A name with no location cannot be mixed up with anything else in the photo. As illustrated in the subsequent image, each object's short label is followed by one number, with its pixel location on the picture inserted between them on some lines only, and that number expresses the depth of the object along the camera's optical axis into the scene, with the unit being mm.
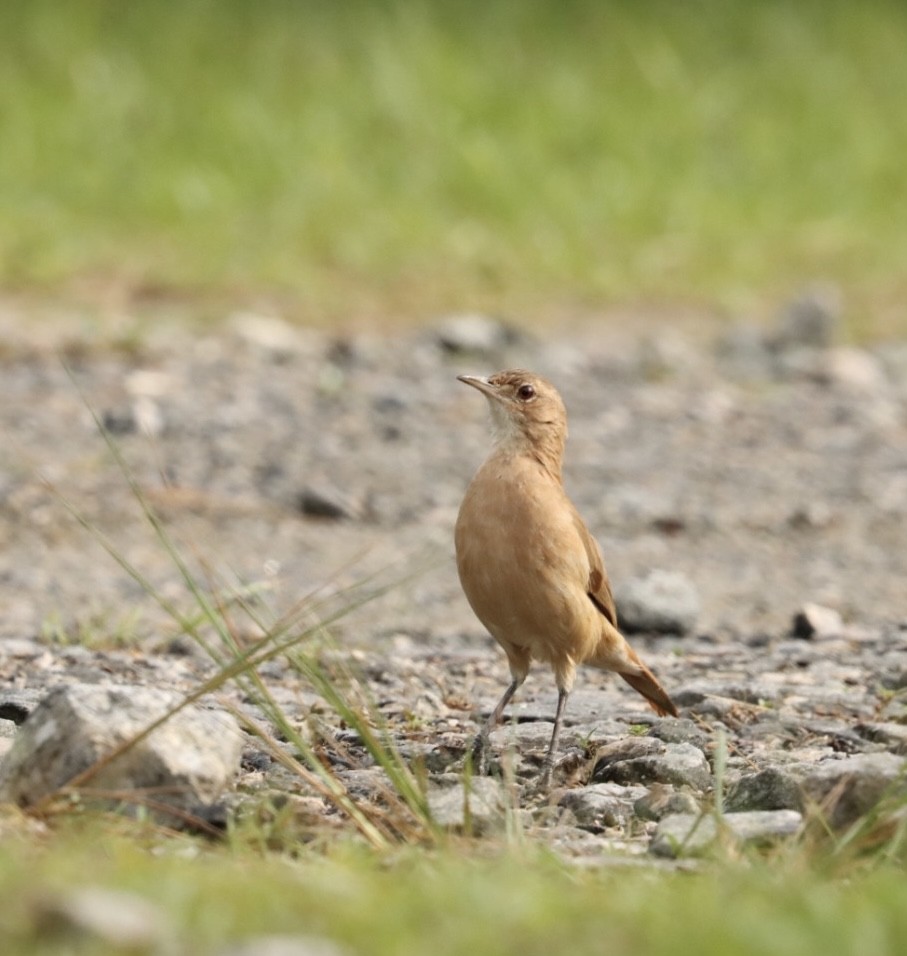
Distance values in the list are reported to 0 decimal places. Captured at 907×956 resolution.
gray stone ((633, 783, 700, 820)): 8961
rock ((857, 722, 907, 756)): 10359
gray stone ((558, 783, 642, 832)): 9039
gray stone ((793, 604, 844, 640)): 14008
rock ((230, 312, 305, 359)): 22453
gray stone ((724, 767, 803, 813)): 8797
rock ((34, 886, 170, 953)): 5621
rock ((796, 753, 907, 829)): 8297
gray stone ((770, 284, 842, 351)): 24359
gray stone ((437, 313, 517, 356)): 22891
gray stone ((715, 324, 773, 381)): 23547
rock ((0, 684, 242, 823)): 8328
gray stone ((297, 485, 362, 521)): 17328
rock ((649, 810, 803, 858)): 8047
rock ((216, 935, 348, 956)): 5571
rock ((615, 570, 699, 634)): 14281
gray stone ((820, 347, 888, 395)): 23031
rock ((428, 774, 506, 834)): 8406
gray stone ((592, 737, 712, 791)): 9555
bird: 10437
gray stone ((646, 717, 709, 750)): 10445
